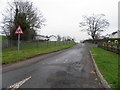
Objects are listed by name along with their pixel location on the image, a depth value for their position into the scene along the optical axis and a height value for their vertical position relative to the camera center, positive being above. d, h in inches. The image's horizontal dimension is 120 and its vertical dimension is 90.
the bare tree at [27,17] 800.3 +236.5
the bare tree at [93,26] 1487.1 +254.6
